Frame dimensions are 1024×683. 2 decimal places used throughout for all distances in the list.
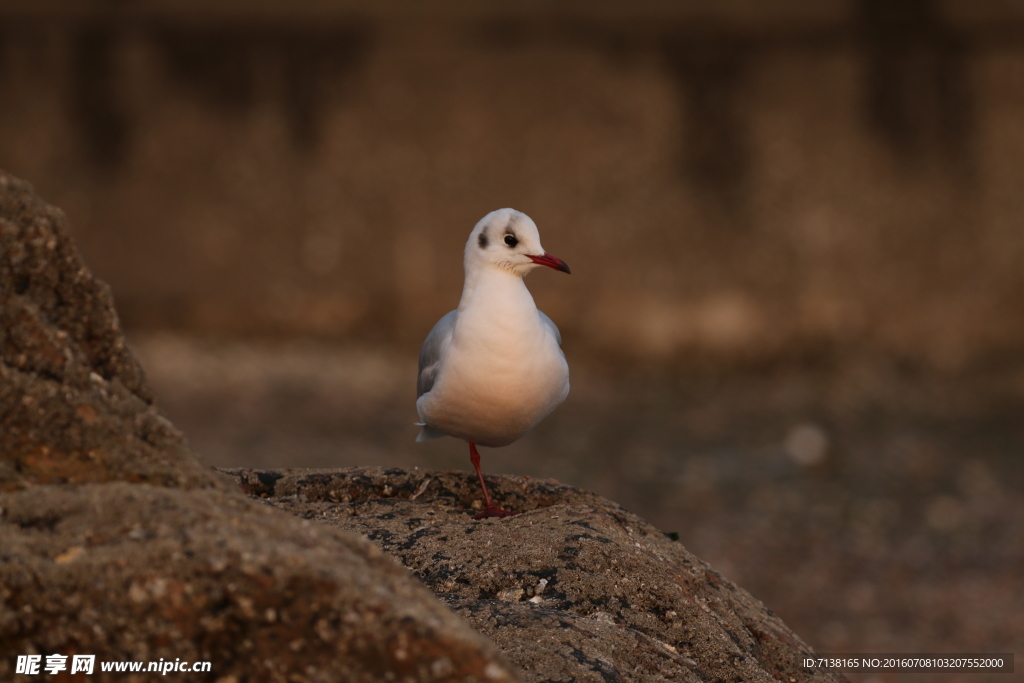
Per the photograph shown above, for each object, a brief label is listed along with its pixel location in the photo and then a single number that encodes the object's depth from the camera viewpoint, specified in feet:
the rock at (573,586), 39.83
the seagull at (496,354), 40.58
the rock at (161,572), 32.97
